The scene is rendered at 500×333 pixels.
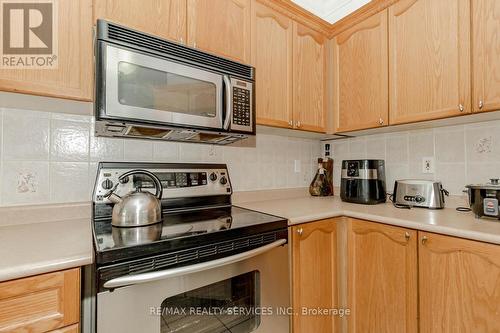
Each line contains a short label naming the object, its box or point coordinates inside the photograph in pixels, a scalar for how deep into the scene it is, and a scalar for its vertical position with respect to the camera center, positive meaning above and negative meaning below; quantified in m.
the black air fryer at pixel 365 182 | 1.59 -0.09
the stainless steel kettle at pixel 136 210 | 0.98 -0.17
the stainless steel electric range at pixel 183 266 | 0.74 -0.34
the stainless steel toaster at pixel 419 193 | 1.40 -0.15
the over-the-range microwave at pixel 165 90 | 0.91 +0.34
